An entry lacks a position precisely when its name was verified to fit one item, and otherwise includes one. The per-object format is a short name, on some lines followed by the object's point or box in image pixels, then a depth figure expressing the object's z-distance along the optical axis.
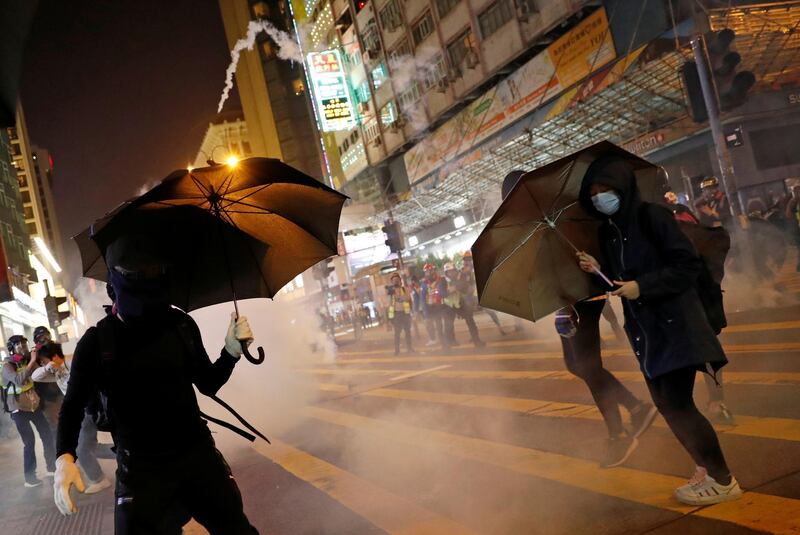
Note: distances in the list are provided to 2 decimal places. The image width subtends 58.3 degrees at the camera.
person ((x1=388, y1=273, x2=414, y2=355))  17.22
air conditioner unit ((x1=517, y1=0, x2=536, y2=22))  27.62
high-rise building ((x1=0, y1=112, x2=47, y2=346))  31.23
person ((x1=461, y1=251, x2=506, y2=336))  16.34
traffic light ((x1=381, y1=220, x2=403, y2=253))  21.59
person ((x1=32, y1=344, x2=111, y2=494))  7.80
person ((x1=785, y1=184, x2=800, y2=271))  12.36
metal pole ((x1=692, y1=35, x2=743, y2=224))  12.81
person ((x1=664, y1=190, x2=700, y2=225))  6.37
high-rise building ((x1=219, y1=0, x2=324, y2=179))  91.44
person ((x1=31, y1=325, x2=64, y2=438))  8.83
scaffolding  18.16
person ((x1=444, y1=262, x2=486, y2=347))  15.35
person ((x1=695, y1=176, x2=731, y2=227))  10.58
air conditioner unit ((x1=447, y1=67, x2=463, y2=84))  33.59
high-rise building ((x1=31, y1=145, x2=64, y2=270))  119.50
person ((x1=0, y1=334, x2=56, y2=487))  8.67
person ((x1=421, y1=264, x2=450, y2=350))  15.87
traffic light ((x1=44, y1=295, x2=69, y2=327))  23.77
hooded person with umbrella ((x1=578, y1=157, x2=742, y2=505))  3.46
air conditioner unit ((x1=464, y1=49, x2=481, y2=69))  32.00
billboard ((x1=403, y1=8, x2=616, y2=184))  24.69
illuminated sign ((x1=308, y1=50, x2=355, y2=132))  47.44
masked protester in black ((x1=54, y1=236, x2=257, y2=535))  2.81
